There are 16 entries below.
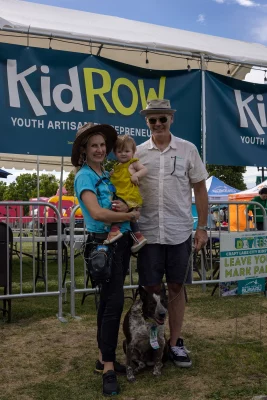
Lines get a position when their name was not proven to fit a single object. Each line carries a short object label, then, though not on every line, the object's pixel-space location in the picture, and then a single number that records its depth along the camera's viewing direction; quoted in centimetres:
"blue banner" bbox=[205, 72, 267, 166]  705
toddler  331
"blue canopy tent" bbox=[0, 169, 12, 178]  1264
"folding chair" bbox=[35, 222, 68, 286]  746
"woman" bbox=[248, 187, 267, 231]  684
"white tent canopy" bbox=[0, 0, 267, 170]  610
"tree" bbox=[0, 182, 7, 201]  8331
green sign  445
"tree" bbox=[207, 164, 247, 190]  3906
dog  338
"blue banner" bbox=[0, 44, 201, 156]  600
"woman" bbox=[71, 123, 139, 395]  316
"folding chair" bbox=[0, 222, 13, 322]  507
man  359
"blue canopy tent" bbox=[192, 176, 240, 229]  1845
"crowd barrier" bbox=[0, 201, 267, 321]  527
